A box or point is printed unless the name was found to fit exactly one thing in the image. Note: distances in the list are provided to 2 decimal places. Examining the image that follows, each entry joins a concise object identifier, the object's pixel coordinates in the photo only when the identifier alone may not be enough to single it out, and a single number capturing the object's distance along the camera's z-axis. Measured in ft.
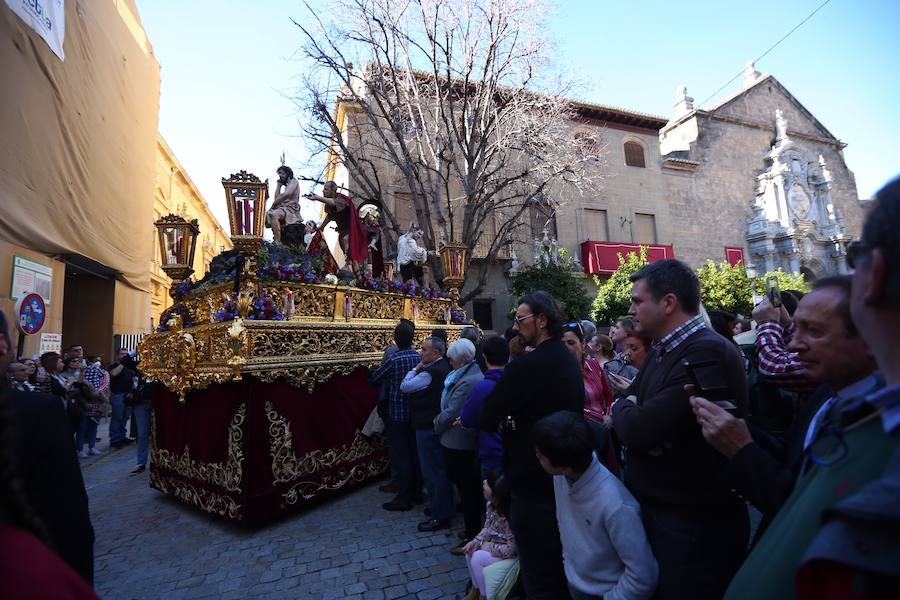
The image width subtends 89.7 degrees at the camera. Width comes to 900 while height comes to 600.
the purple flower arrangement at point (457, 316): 28.76
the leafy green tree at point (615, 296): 55.93
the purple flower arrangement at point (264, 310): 17.11
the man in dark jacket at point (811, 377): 4.68
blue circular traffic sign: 29.37
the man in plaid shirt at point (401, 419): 17.66
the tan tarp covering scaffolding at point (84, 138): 30.71
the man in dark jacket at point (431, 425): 15.51
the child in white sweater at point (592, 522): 6.56
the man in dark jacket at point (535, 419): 8.33
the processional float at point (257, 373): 16.05
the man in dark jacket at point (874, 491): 2.25
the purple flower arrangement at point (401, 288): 22.61
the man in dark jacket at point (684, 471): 5.98
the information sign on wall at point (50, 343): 34.04
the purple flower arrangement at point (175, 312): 20.18
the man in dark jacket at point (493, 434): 11.82
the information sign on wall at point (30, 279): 31.86
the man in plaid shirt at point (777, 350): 8.18
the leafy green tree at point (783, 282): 61.87
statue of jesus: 21.34
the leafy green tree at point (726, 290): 59.47
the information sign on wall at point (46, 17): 29.07
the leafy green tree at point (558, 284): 56.54
